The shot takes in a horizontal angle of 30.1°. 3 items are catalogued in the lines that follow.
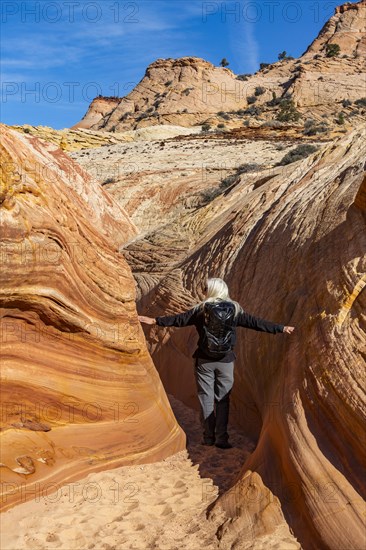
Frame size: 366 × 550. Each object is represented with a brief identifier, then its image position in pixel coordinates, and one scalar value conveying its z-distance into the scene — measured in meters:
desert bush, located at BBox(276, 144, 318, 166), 14.07
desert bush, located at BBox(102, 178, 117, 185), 18.35
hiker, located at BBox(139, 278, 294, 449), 4.72
